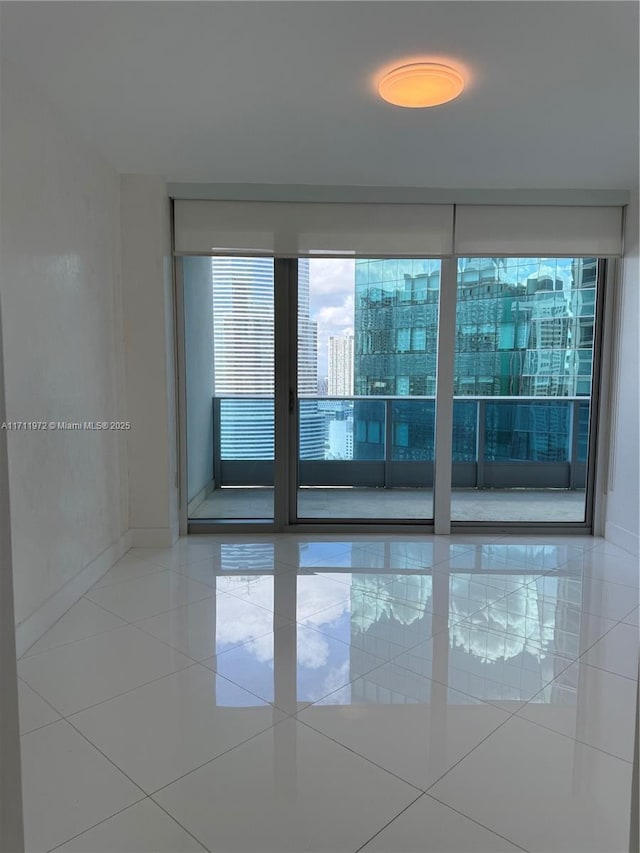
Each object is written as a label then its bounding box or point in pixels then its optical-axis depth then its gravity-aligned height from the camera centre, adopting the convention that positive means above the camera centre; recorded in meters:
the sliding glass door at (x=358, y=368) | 4.04 +0.03
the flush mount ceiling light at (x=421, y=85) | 2.21 +1.22
